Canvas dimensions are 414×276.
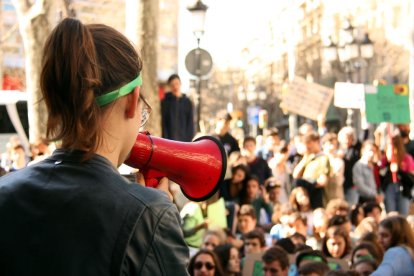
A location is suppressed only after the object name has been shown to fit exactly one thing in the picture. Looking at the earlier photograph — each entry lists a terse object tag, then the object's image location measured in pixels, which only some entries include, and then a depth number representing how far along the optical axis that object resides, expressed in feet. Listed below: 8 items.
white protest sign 59.72
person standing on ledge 47.65
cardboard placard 59.26
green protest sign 52.49
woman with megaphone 7.18
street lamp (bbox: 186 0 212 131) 59.52
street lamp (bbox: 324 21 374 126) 85.81
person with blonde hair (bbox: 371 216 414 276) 24.82
